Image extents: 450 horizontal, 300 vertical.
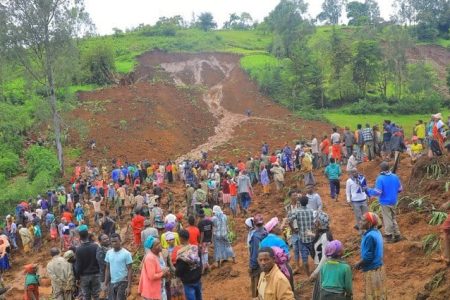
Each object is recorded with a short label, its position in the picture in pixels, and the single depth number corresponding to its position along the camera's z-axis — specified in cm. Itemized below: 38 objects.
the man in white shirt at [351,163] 1372
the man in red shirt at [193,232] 846
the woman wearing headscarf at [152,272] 649
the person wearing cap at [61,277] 826
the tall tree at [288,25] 5881
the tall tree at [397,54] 4288
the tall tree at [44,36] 2534
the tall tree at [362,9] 9782
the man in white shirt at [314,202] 906
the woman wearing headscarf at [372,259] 596
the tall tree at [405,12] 6758
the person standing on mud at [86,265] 806
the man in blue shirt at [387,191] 885
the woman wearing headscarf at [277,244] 564
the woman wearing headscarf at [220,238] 1023
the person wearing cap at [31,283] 911
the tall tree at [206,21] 9744
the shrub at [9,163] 2806
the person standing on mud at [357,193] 984
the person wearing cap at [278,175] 1666
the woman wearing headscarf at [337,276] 526
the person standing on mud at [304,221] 821
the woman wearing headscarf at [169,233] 760
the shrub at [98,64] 4450
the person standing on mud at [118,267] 720
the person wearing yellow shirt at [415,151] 1570
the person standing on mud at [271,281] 465
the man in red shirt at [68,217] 1599
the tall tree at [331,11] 11132
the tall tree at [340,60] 4234
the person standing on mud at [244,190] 1490
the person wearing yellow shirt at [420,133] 1756
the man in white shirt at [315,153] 1815
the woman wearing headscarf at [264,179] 1683
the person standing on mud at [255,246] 766
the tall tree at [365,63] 4131
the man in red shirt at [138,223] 1178
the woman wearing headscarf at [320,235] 746
